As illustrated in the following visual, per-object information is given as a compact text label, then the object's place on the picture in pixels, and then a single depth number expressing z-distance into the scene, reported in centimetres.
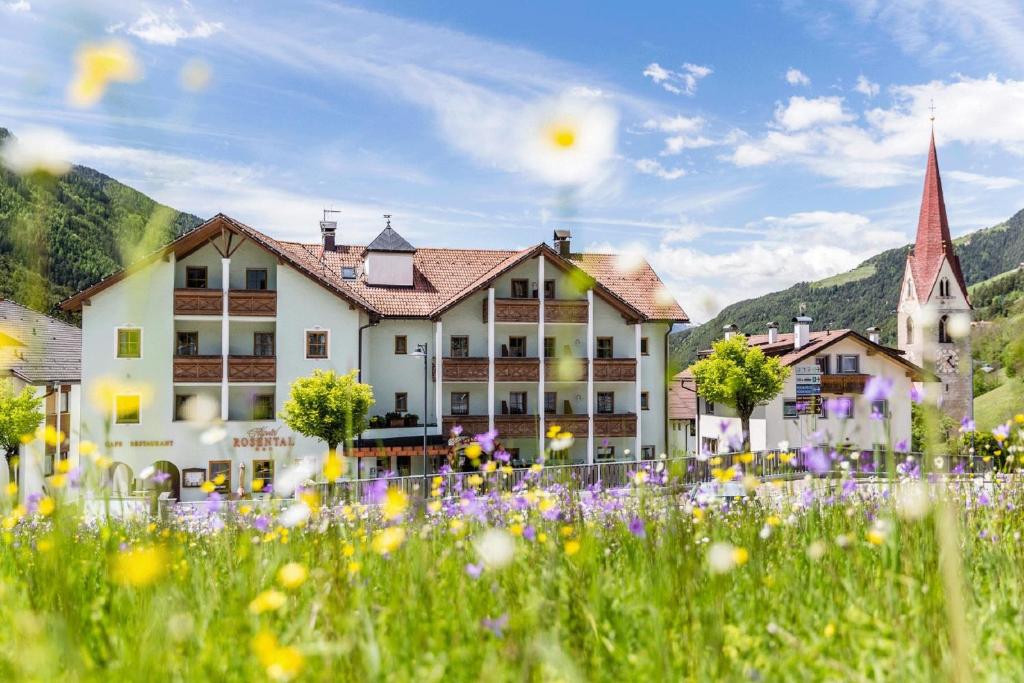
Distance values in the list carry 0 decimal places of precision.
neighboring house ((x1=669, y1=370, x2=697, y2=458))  4378
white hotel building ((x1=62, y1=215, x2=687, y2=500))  3025
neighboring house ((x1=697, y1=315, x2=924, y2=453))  4153
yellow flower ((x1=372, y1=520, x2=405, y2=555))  268
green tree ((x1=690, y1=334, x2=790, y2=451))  3775
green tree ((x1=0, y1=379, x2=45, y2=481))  2935
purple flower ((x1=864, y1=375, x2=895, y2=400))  274
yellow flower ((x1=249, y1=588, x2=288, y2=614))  195
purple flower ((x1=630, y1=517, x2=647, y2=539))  335
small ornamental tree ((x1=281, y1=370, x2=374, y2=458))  2761
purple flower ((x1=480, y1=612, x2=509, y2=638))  261
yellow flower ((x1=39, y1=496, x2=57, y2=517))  312
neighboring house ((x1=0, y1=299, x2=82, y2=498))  3331
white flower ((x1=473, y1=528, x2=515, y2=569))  288
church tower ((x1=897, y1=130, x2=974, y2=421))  7125
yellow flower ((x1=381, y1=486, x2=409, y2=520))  280
